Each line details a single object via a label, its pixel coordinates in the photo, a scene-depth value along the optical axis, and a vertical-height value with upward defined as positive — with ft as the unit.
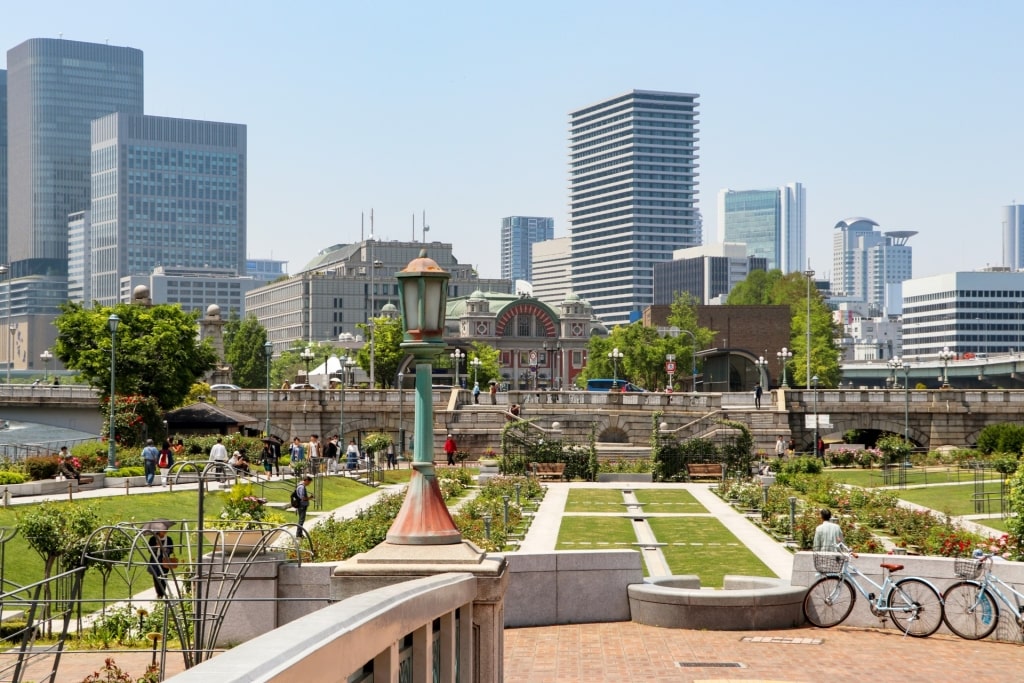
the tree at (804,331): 425.69 +13.60
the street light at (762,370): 309.18 +0.33
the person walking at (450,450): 230.68 -13.91
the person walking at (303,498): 99.10 -10.21
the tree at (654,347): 442.91 +7.84
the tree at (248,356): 529.04 +4.63
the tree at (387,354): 383.04 +4.21
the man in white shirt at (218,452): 150.61 -9.67
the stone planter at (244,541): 55.83 -7.43
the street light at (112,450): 156.57 -9.98
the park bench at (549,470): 194.08 -14.64
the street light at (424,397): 41.14 -0.92
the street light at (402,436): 250.08 -12.84
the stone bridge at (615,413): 249.75 -8.21
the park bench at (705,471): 195.11 -14.56
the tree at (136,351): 211.20 +2.49
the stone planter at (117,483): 145.79 -12.69
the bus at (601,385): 348.59 -3.87
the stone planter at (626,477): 194.80 -15.59
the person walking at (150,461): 144.97 -10.22
